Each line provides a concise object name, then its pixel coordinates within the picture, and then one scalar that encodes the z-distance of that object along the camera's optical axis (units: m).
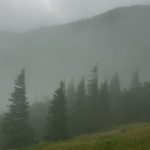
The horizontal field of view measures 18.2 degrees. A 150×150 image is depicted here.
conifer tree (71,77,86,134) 75.56
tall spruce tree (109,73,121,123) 89.19
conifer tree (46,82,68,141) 56.00
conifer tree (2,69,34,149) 53.95
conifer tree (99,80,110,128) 78.00
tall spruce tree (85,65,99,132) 75.12
